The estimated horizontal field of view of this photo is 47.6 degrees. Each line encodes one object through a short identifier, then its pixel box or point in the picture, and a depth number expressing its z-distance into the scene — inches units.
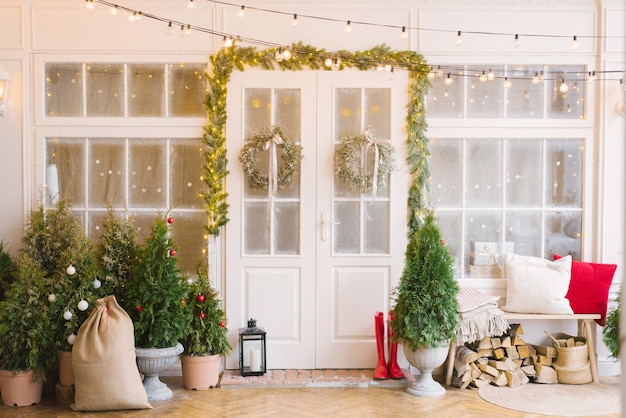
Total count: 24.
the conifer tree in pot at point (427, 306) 200.2
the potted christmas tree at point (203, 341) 207.9
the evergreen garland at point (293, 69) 221.5
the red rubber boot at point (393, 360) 214.8
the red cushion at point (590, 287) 216.4
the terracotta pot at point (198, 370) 207.8
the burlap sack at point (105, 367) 185.8
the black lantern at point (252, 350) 215.8
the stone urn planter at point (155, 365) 196.5
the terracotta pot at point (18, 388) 192.5
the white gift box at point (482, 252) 228.4
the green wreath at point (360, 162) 219.8
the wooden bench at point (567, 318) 212.7
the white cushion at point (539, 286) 215.0
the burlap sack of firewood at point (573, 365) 214.1
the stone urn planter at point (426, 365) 201.2
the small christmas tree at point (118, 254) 205.5
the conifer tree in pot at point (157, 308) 197.0
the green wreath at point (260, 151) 219.5
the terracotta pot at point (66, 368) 196.7
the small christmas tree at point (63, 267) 195.3
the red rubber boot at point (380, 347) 214.2
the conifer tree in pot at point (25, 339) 189.9
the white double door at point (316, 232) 225.0
